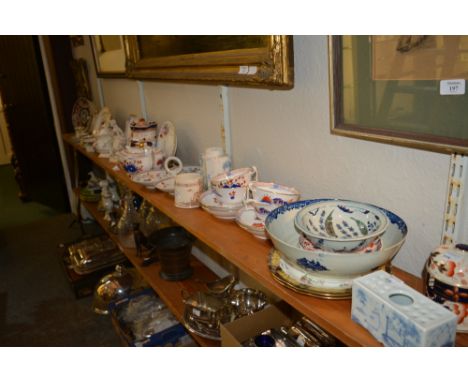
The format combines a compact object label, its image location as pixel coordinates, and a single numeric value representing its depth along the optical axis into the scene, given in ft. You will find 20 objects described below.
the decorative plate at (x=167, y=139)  5.12
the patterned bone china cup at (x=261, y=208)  2.99
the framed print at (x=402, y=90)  2.05
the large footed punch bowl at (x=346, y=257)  2.10
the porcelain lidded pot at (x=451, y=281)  1.90
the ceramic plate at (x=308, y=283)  2.21
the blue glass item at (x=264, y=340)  3.17
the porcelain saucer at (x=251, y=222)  2.99
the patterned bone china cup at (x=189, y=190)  3.82
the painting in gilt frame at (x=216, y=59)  3.04
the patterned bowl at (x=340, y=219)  2.36
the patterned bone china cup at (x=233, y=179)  3.39
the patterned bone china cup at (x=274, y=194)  2.97
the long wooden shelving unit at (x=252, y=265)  2.06
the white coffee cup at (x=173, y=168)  4.61
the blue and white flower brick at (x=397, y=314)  1.70
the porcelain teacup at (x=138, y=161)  4.87
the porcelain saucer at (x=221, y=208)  3.38
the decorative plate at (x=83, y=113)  8.09
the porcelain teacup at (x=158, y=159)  4.94
